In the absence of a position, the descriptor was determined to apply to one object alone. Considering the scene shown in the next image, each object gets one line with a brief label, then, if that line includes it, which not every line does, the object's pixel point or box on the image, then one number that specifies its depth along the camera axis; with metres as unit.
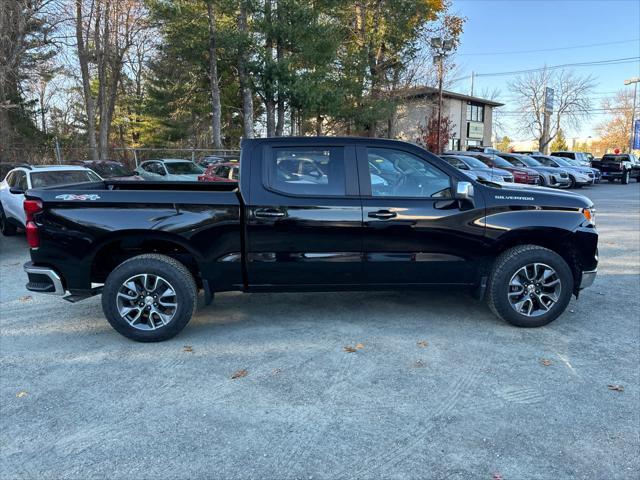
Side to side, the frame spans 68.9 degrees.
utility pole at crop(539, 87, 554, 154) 50.91
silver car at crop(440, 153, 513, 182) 18.52
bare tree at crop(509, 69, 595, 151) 65.56
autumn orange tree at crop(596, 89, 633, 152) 73.56
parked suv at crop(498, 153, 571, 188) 21.67
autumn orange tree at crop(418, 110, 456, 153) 30.97
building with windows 38.78
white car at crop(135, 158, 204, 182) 16.31
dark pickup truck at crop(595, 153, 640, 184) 29.53
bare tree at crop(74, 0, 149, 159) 24.39
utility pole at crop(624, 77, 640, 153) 48.38
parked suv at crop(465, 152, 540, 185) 20.91
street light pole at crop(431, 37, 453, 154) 25.12
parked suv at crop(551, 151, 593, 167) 32.28
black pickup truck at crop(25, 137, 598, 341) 4.26
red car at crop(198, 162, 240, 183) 13.78
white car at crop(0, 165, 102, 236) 9.45
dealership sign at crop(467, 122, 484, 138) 43.99
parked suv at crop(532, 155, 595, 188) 23.34
